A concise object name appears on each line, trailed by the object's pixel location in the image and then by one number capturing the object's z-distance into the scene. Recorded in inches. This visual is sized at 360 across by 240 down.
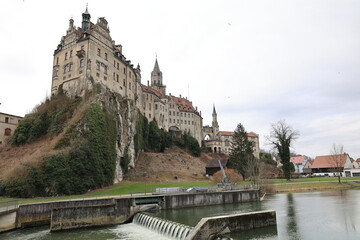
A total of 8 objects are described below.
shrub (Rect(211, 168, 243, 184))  2050.9
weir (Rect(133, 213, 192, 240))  729.5
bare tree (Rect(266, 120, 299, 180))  2314.2
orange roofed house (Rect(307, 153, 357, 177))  3149.6
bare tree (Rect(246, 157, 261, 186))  1728.7
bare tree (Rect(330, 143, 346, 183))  3031.5
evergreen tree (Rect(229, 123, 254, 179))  2460.6
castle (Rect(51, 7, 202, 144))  2139.5
